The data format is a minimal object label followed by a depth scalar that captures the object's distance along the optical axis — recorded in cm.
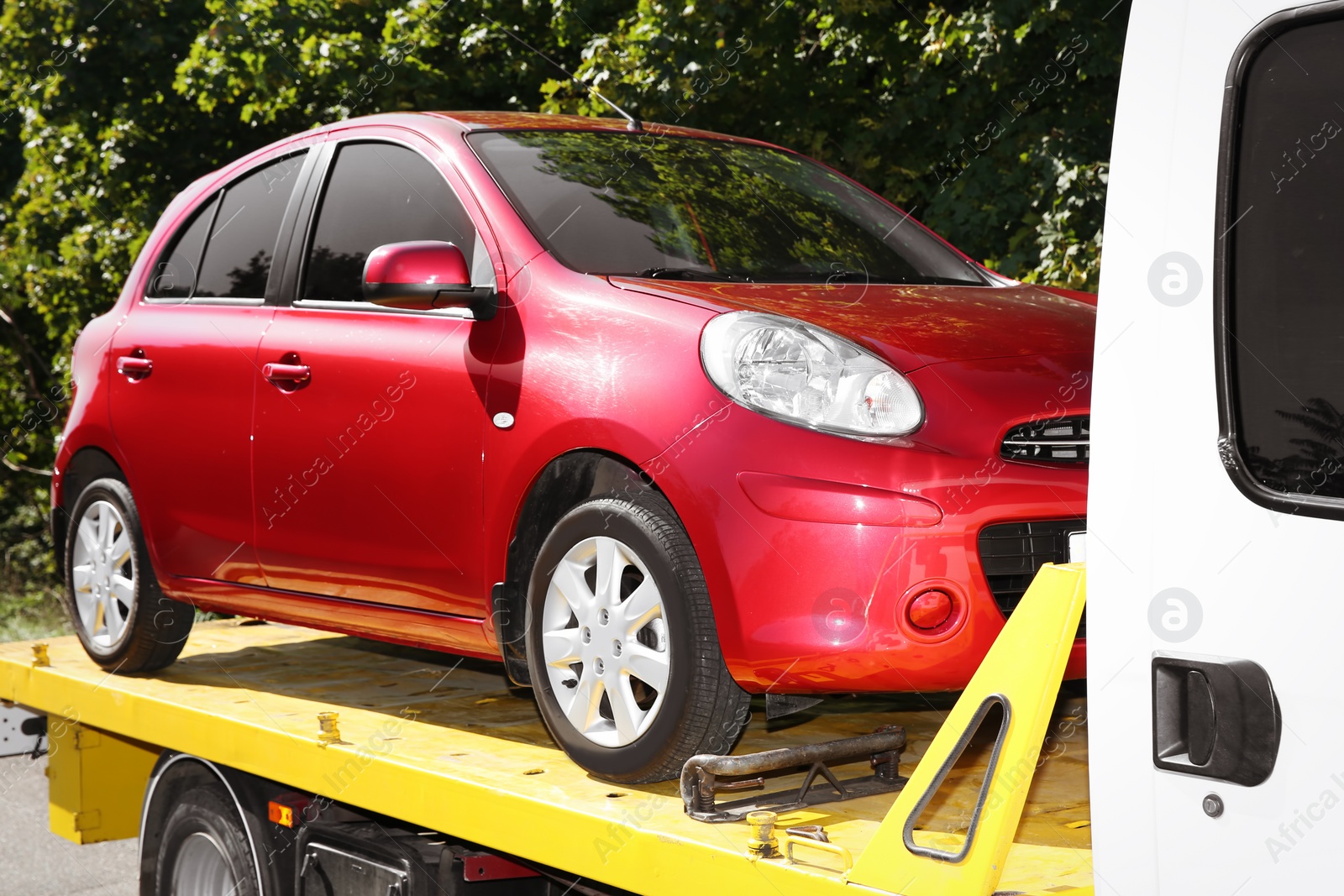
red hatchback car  287
